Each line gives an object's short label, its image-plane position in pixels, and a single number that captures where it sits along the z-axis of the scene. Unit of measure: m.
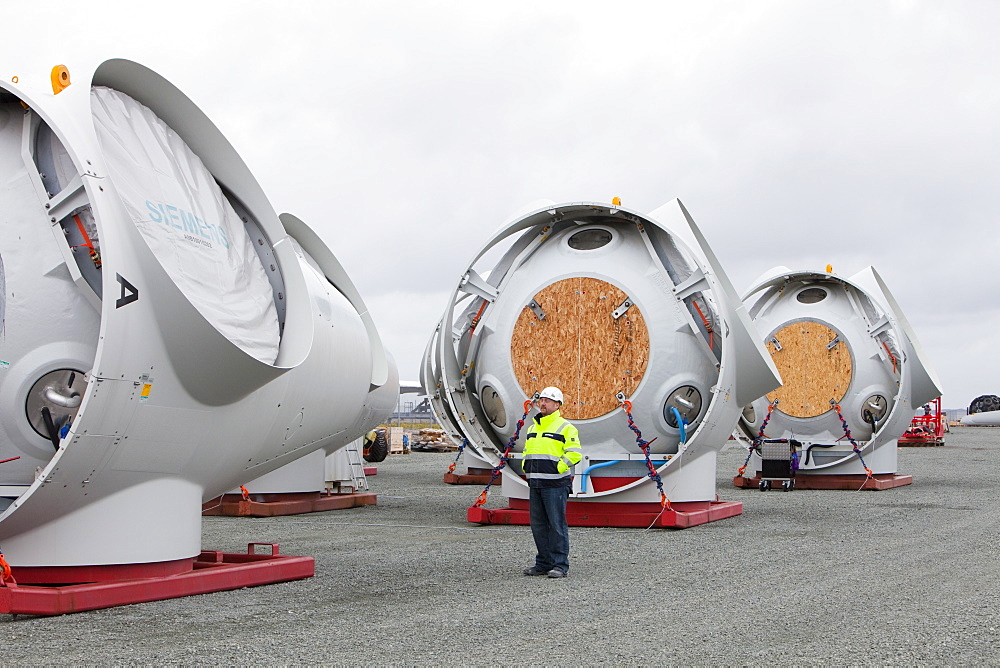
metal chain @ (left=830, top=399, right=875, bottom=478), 18.64
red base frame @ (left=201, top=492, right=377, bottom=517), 14.13
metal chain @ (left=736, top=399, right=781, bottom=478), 18.95
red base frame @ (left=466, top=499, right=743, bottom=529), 12.02
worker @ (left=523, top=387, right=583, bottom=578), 8.73
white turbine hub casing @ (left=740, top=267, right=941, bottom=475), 19.02
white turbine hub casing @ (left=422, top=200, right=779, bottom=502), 12.34
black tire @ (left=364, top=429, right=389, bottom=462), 30.41
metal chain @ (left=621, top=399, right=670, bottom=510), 12.07
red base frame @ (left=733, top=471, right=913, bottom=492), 18.73
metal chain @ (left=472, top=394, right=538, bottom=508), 12.53
